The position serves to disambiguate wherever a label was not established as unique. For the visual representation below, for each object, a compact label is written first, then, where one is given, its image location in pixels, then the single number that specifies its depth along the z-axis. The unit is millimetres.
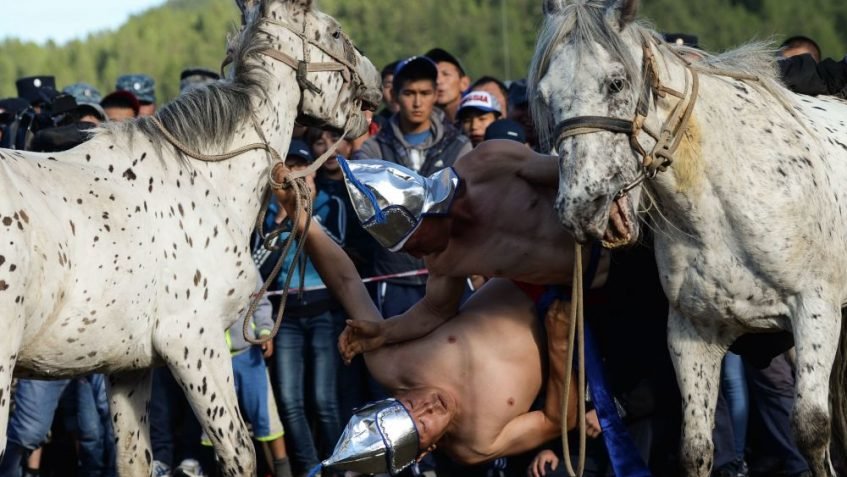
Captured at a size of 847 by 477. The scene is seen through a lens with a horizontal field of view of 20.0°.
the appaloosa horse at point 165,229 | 8249
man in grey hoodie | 14128
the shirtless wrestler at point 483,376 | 9511
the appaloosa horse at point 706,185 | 8441
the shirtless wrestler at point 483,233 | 9619
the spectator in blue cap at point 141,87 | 18622
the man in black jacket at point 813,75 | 11581
